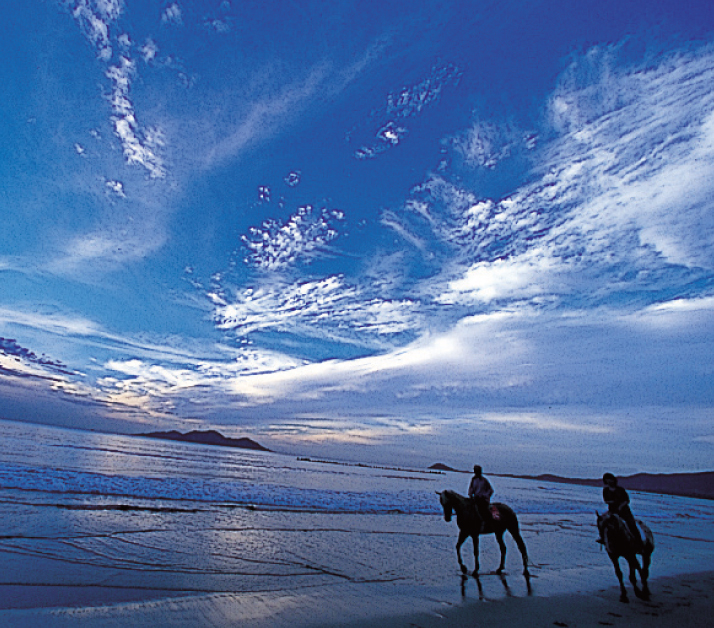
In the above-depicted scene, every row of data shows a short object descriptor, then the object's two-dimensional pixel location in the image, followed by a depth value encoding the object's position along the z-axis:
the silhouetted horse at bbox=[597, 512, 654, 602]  7.95
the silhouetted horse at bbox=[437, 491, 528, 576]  10.10
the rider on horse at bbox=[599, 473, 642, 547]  7.99
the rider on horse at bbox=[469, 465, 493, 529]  10.15
